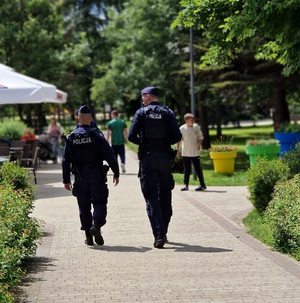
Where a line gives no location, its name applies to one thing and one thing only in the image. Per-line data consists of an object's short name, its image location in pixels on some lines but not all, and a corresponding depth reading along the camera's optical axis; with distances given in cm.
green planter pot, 2053
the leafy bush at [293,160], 1120
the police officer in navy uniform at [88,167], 992
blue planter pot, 2438
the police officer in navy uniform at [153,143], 993
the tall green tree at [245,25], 1063
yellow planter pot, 2069
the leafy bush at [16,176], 1032
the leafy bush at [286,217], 866
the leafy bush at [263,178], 1151
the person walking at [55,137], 2836
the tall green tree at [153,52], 3145
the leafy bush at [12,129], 2791
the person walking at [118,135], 2164
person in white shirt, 1716
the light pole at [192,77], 2038
